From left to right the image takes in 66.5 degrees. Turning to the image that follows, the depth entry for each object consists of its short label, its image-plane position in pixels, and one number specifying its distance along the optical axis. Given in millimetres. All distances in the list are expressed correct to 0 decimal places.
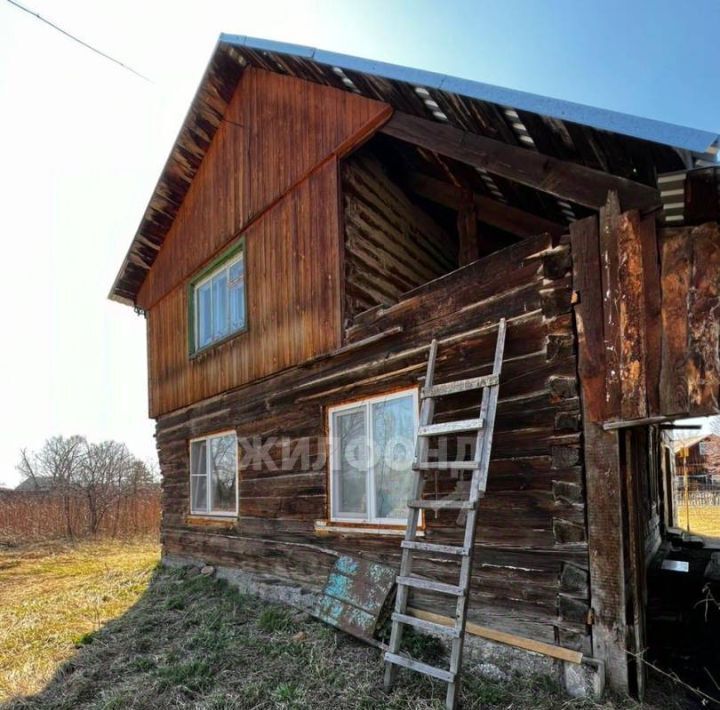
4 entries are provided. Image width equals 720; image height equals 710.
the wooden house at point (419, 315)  3789
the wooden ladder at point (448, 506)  3951
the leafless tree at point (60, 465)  20641
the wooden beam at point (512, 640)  4016
